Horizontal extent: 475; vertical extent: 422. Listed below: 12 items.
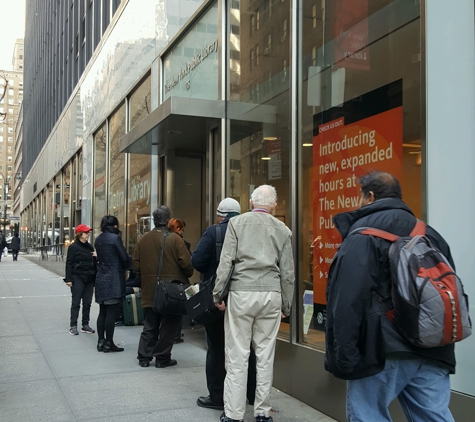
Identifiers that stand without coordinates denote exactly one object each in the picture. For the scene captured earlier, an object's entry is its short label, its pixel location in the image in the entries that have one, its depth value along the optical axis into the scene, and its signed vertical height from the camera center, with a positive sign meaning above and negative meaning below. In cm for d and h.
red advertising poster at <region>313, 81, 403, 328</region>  469 +54
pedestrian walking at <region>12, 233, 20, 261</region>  3669 -190
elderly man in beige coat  441 -63
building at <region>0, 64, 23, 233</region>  11056 +2037
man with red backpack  269 -59
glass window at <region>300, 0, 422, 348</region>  448 +91
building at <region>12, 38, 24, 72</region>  12561 +3595
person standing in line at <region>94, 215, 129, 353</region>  734 -79
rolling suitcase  941 -153
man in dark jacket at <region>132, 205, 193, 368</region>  661 -67
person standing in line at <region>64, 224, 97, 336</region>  874 -82
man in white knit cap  500 -104
